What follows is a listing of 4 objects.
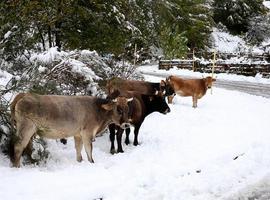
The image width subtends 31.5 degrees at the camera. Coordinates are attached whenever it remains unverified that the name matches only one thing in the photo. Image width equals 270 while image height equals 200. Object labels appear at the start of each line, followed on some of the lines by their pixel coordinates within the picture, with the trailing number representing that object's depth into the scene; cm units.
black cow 970
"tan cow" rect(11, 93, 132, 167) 759
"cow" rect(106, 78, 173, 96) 1162
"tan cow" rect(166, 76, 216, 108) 1630
